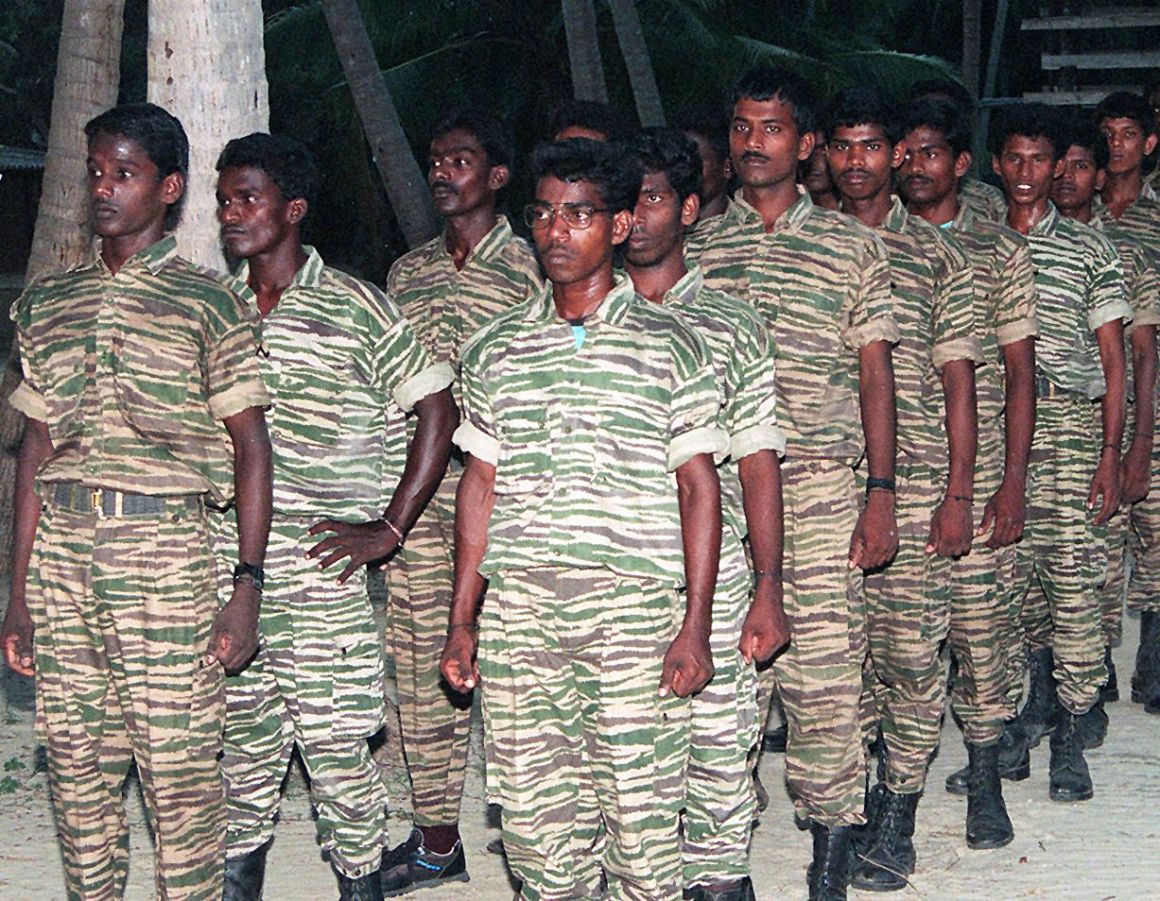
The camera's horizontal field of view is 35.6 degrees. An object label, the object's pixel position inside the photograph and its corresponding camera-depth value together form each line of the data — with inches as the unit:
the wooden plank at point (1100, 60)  595.2
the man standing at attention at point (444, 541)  227.0
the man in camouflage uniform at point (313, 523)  195.5
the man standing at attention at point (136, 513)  177.6
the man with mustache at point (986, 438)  237.9
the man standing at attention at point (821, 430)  208.2
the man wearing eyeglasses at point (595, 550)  168.9
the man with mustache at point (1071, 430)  264.8
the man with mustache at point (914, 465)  225.1
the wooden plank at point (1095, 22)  598.2
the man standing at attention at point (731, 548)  184.5
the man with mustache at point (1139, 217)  303.1
